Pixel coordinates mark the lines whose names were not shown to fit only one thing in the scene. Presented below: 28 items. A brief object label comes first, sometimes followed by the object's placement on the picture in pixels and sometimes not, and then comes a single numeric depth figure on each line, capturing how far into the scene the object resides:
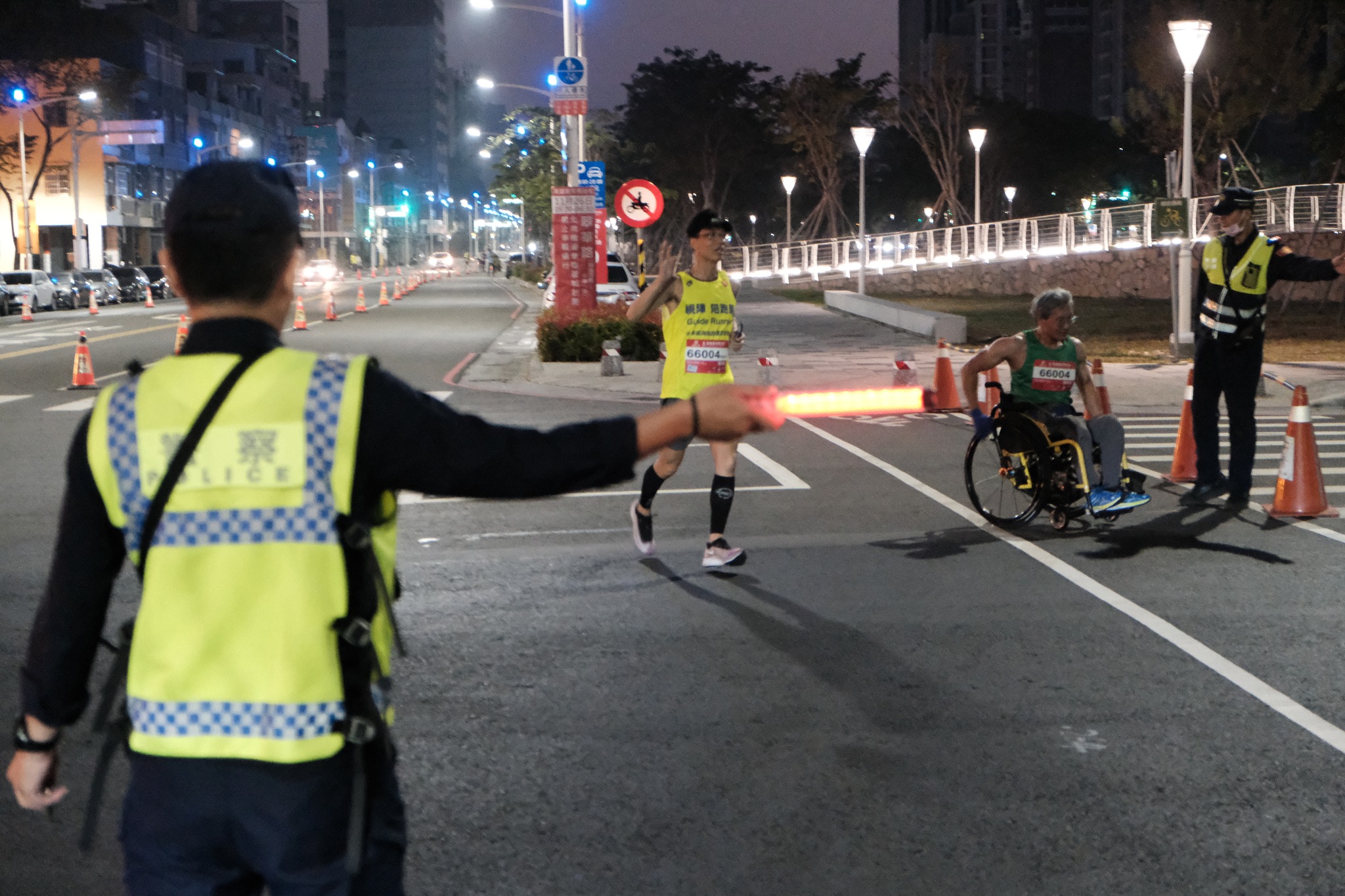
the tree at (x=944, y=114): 66.69
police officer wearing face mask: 10.52
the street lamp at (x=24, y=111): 54.41
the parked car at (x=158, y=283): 63.06
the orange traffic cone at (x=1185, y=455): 11.84
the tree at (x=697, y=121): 72.62
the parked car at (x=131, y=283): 58.16
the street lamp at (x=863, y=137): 39.78
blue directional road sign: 29.02
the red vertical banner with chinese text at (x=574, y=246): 25.77
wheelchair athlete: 9.47
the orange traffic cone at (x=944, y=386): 16.14
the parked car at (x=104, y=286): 53.69
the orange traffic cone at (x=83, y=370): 20.20
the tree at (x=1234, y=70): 46.25
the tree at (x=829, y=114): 65.44
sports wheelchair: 9.45
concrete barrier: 29.30
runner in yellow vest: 8.48
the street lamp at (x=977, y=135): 47.66
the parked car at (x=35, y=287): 45.83
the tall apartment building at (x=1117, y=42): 187.62
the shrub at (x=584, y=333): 23.44
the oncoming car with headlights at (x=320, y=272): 76.24
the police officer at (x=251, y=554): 2.34
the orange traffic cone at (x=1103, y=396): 10.51
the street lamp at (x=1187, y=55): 21.36
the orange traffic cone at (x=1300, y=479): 10.05
